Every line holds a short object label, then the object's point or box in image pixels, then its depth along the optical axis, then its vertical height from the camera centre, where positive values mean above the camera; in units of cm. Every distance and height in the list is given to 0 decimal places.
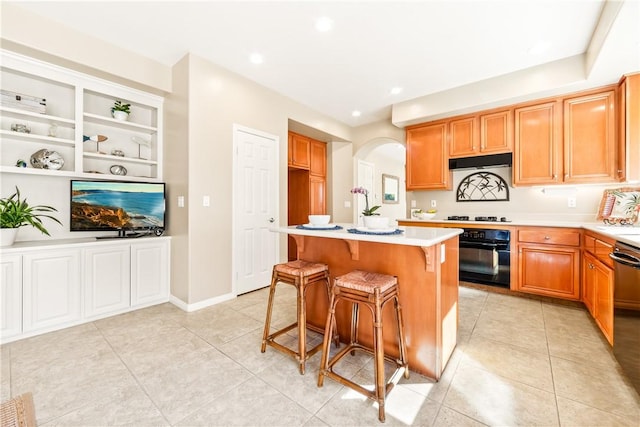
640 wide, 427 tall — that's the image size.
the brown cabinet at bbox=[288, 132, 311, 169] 477 +117
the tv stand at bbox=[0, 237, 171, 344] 223 -67
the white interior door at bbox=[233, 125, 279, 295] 337 +9
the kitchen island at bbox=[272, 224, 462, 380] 169 -47
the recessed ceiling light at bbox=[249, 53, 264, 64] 293 +177
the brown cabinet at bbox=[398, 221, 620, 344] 236 -55
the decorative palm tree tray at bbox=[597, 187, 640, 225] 275 +9
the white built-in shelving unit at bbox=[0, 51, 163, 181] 251 +95
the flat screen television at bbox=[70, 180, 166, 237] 272 +7
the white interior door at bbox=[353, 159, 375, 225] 567 +73
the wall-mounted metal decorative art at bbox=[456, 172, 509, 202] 384 +39
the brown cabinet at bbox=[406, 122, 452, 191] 408 +90
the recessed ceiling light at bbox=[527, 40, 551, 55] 267 +174
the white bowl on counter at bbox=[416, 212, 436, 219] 407 -2
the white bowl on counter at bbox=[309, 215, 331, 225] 215 -6
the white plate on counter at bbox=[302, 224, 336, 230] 208 -10
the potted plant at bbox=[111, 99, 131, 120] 300 +118
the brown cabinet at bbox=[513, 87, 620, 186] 296 +89
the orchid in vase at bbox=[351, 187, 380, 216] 192 +1
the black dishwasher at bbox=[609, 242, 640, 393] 152 -60
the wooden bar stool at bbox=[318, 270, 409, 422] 145 -62
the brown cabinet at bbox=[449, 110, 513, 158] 356 +114
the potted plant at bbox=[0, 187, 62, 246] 228 -5
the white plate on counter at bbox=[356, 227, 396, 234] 175 -11
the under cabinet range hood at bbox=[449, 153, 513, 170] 358 +74
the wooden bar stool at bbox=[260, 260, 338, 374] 179 -50
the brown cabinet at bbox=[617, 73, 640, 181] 264 +91
